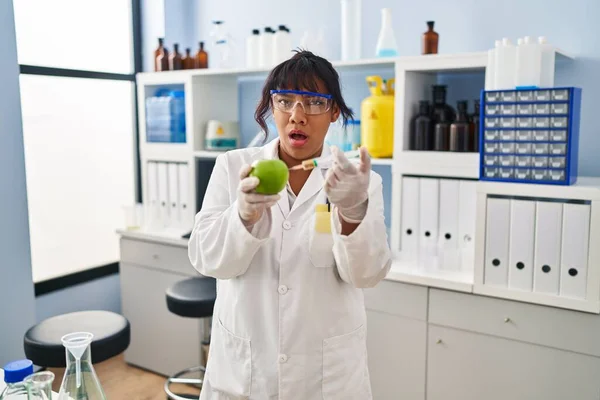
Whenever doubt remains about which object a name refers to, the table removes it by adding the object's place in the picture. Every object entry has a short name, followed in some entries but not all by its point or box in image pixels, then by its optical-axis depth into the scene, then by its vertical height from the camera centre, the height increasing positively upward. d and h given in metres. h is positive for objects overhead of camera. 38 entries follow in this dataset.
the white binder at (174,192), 3.11 -0.33
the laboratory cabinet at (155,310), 2.96 -0.95
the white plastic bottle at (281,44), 2.81 +0.42
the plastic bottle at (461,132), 2.25 -0.01
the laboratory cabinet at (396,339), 2.25 -0.82
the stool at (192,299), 2.49 -0.71
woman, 1.32 -0.33
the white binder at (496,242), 2.06 -0.40
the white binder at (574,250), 1.92 -0.40
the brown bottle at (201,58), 3.15 +0.39
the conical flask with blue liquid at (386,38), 2.52 +0.40
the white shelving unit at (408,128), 2.21 +0.01
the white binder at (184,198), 3.07 -0.35
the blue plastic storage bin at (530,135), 1.95 -0.02
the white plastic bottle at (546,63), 2.03 +0.23
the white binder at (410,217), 2.36 -0.35
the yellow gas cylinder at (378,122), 2.48 +0.04
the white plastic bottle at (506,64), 2.04 +0.23
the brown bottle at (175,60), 3.15 +0.38
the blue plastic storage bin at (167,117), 3.14 +0.07
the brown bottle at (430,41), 2.38 +0.36
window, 3.08 +0.04
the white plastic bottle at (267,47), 2.84 +0.41
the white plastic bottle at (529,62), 2.01 +0.23
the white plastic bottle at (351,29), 2.62 +0.45
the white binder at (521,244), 2.01 -0.40
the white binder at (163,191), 3.14 -0.32
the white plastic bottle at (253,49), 2.89 +0.40
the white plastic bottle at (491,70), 2.10 +0.22
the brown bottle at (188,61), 3.16 +0.38
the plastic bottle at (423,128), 2.35 +0.01
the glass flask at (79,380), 1.09 -0.46
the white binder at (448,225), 2.27 -0.37
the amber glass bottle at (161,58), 3.18 +0.40
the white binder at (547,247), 1.96 -0.40
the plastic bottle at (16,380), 1.02 -0.43
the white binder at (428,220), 2.31 -0.35
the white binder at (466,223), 2.23 -0.36
